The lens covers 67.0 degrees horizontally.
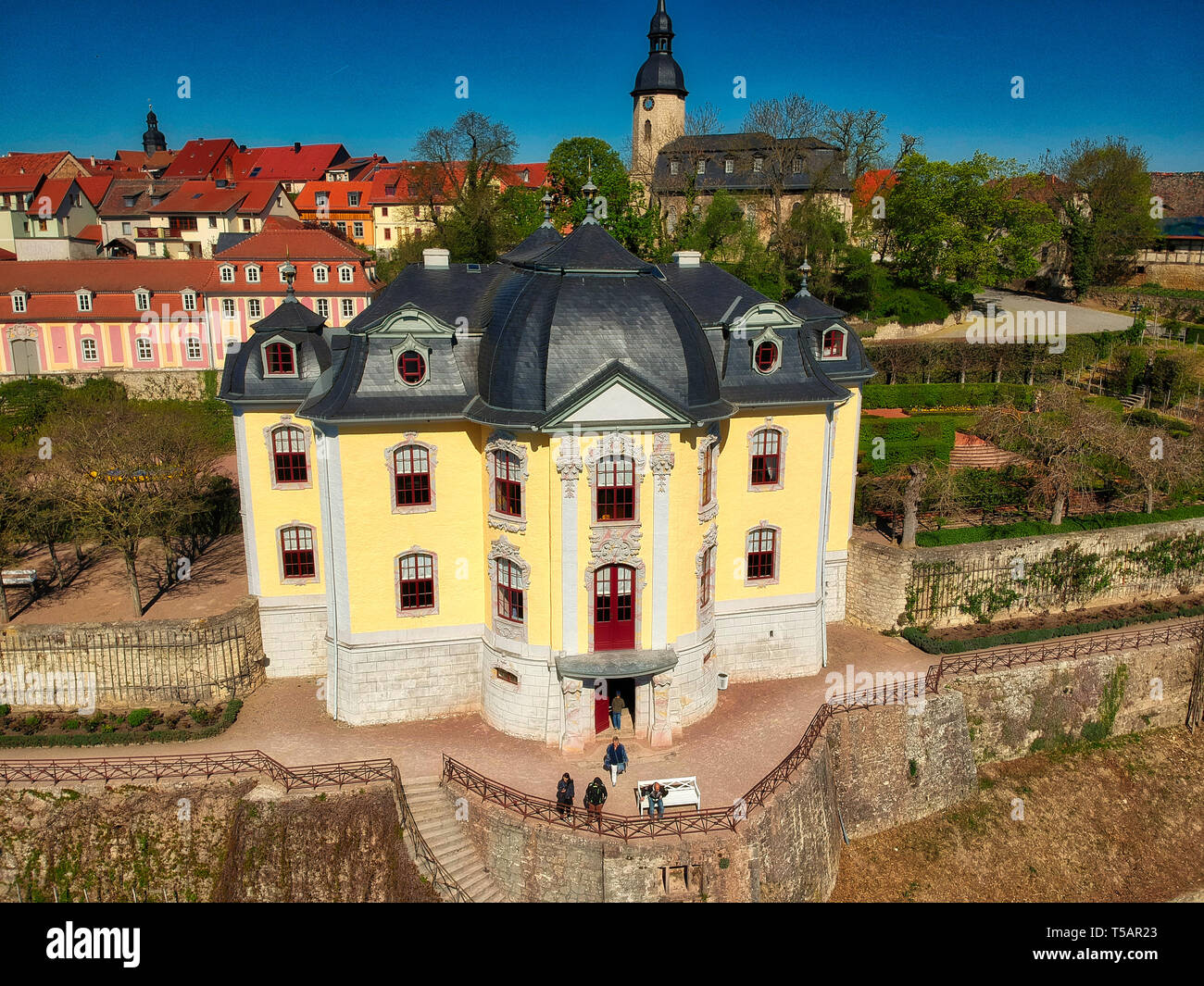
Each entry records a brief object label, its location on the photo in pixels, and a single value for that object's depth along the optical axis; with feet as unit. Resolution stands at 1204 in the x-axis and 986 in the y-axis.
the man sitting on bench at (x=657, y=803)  76.38
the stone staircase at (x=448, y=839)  78.07
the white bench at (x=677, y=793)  77.36
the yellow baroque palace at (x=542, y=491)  83.30
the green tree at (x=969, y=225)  215.31
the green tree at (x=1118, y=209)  247.91
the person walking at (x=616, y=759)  82.74
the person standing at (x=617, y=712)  91.86
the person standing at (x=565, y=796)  76.95
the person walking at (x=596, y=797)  76.18
